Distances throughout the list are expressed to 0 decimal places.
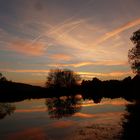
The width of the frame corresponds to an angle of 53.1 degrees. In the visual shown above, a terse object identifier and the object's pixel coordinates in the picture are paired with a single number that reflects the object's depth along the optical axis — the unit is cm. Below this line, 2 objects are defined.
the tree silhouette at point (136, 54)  3671
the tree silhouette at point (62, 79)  8093
